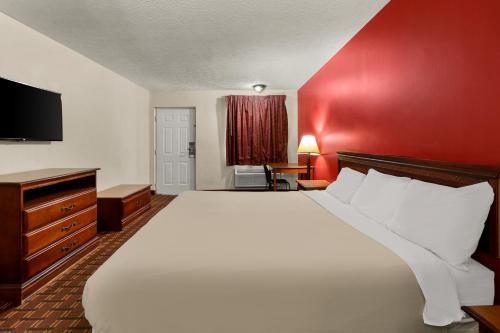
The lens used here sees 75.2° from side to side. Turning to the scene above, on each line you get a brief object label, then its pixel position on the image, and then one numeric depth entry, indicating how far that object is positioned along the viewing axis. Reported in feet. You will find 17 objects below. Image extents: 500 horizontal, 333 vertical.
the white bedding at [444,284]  4.88
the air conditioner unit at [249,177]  23.93
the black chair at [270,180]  20.12
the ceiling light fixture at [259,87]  20.93
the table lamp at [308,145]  16.56
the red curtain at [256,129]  23.77
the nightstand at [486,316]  3.77
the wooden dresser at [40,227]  7.91
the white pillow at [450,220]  5.30
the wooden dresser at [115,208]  14.39
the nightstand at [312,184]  14.03
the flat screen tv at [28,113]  9.72
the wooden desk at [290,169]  18.57
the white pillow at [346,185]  10.02
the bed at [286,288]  4.74
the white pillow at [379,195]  7.43
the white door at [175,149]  24.23
